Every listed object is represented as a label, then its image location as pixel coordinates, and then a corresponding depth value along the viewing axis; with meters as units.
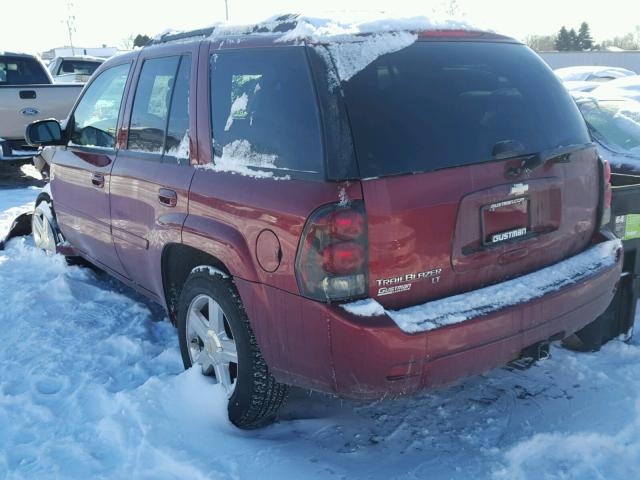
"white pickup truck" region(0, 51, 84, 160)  9.65
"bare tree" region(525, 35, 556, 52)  75.03
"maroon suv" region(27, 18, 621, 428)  2.49
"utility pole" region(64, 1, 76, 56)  61.94
